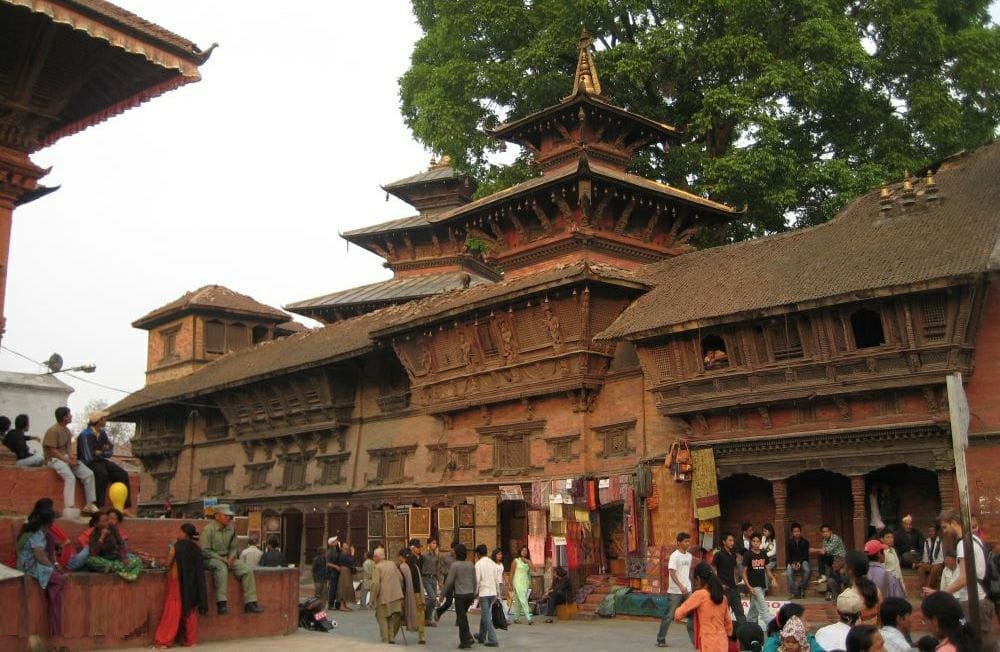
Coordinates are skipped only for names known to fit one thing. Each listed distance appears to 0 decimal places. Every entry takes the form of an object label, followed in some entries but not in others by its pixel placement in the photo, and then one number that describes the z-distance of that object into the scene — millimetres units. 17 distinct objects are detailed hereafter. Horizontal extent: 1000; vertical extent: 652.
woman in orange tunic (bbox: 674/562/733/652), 9203
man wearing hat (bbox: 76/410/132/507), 13820
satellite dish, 27144
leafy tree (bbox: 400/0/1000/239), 26969
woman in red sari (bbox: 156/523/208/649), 12773
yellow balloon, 13633
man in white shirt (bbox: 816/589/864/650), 7219
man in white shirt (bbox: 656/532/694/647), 14555
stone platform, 11477
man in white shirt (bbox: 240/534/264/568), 18734
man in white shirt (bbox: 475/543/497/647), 16562
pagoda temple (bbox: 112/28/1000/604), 17891
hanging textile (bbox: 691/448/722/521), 19781
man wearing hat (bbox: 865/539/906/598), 9781
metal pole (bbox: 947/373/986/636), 8922
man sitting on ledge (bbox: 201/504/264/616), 13445
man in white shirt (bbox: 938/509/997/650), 9990
